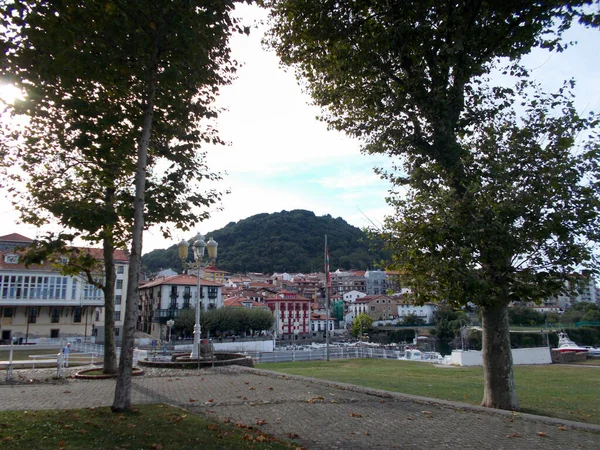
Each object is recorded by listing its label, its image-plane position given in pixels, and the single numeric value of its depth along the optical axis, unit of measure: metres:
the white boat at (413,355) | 37.25
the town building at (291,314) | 96.56
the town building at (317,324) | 103.94
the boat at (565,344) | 38.51
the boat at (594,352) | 49.22
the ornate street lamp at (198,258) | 16.09
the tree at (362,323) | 93.94
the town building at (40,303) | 44.48
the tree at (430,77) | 8.85
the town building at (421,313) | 110.32
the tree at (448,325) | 88.35
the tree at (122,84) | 7.35
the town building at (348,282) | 147.12
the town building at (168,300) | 68.81
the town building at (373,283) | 146.50
